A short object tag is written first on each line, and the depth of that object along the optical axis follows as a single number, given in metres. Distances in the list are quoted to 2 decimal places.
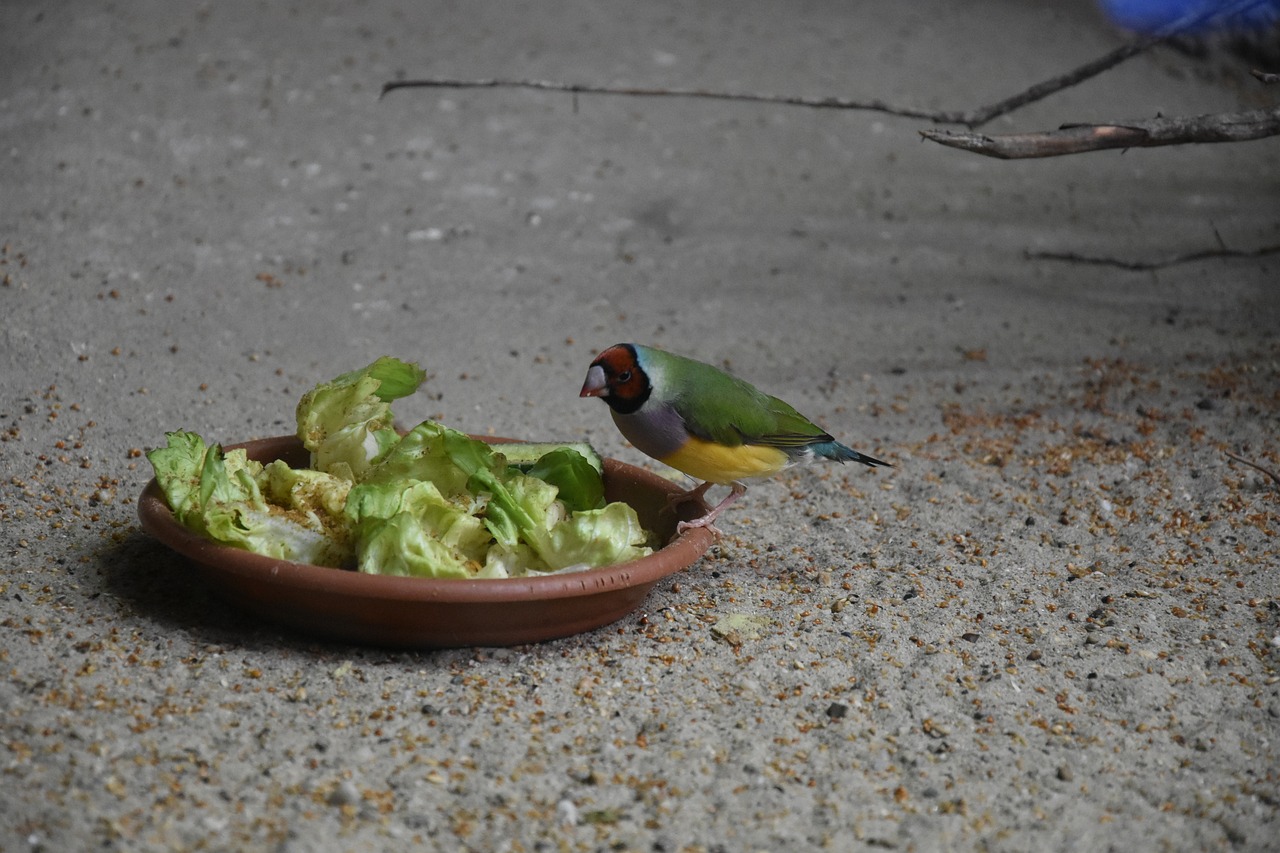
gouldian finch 3.69
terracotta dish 3.11
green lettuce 3.26
